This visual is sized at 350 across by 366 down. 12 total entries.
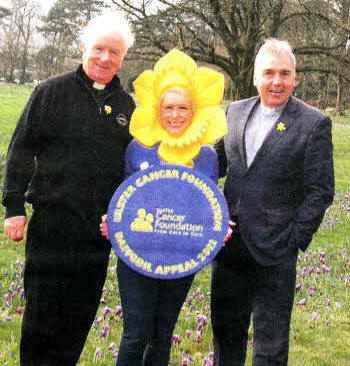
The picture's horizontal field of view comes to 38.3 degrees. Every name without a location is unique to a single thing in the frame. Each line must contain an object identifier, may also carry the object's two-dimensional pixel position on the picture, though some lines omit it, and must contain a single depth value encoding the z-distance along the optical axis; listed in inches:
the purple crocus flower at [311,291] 190.5
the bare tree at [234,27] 471.5
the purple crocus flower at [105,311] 147.0
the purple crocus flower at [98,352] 128.9
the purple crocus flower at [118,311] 153.8
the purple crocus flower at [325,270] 223.3
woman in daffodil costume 102.5
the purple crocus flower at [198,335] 144.2
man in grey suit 106.7
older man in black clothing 105.8
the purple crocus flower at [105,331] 139.1
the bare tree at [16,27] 1184.2
